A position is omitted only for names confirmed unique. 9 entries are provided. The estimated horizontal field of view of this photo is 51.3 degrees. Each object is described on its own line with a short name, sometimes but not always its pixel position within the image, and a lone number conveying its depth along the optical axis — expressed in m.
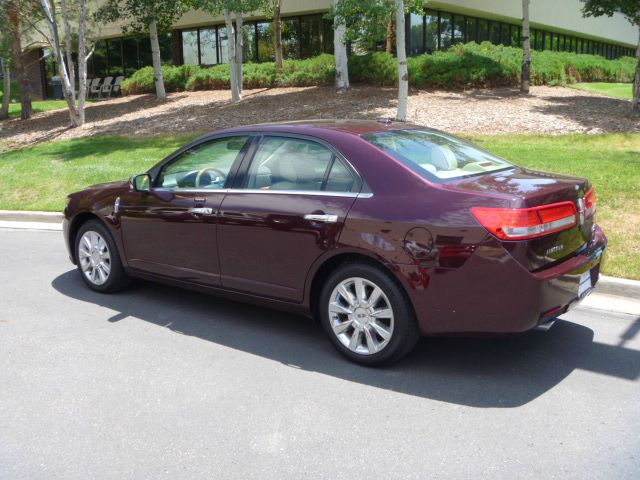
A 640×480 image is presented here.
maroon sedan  4.03
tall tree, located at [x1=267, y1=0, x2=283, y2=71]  22.14
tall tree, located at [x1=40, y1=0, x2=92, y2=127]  18.83
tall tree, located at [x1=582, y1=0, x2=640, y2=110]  17.16
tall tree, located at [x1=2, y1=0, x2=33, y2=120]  21.06
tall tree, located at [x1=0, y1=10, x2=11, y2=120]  21.65
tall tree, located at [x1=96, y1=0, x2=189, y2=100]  23.09
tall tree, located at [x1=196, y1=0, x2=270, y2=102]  18.41
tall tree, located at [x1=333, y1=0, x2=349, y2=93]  20.17
